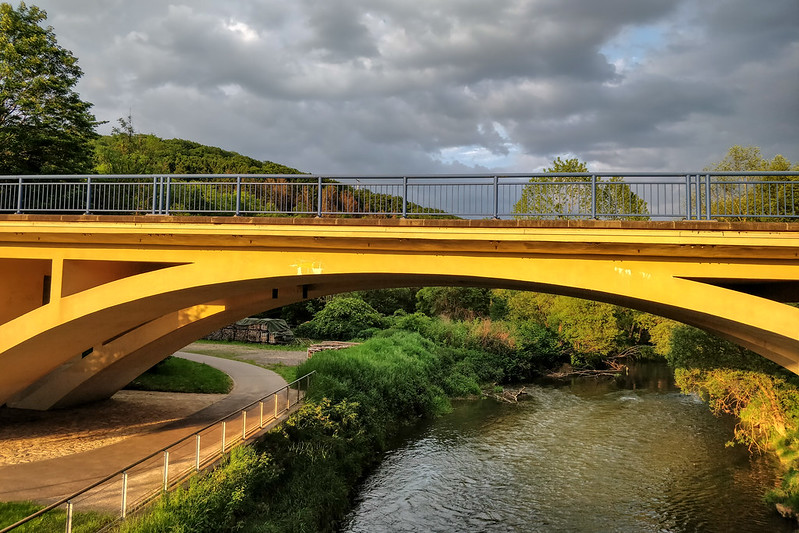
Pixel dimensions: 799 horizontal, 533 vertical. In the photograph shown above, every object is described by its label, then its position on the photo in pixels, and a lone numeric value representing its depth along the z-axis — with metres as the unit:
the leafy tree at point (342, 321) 37.25
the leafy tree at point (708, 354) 17.05
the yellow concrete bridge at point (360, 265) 9.62
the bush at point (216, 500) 8.53
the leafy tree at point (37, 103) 19.91
